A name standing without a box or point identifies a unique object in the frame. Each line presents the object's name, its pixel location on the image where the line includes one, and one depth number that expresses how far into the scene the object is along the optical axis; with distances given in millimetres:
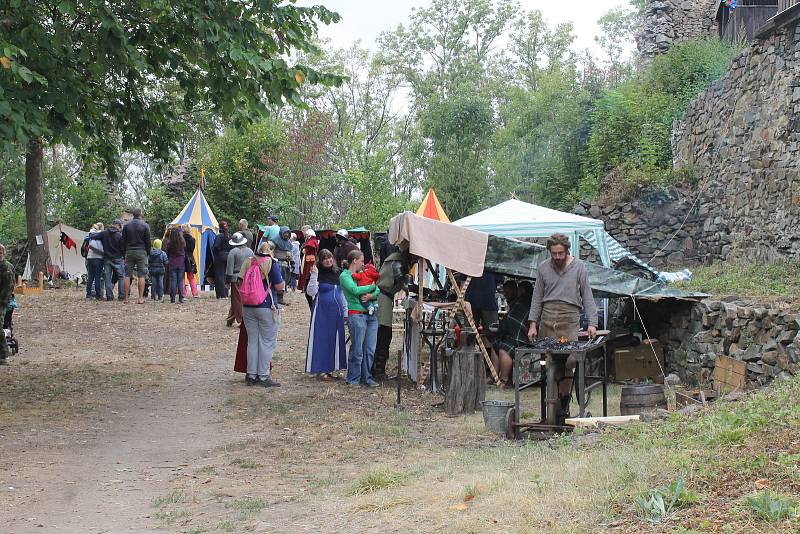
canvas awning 10344
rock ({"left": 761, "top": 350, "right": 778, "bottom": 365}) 9336
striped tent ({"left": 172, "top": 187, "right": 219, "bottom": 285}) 22906
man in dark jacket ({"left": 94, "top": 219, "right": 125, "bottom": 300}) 18094
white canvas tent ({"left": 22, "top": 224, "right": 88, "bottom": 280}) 28109
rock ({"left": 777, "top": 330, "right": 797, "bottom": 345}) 9164
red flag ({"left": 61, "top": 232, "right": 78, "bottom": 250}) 27391
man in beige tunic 8453
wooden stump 9328
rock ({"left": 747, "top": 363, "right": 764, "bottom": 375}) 9602
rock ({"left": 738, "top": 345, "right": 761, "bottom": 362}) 9734
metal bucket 8035
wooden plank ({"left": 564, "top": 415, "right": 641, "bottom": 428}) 7281
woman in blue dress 11086
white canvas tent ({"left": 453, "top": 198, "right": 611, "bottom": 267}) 12852
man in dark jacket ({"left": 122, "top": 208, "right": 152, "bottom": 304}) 17625
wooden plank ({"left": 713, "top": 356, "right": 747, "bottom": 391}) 9688
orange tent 15391
